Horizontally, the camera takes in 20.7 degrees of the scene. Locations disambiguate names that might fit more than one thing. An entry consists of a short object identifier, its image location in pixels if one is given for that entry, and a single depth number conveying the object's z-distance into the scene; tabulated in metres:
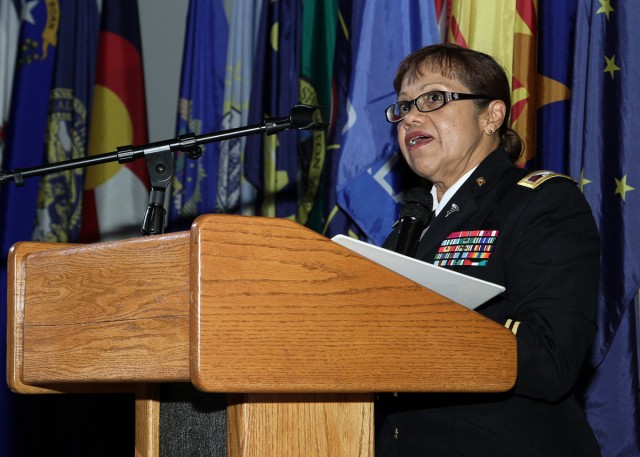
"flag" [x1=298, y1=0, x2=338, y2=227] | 6.27
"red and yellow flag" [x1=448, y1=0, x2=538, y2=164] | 4.99
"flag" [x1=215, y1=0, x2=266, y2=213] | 6.54
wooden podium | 2.01
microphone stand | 3.24
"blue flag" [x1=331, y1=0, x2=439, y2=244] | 5.53
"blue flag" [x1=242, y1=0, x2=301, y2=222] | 6.39
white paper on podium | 2.27
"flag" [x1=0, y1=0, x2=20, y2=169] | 6.97
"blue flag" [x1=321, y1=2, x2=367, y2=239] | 5.70
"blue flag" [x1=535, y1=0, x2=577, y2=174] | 4.89
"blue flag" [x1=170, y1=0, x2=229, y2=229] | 6.74
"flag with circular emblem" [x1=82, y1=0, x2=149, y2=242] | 7.10
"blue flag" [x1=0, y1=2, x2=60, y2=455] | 6.80
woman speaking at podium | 2.66
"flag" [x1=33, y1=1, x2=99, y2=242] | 6.85
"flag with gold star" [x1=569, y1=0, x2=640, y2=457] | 4.46
